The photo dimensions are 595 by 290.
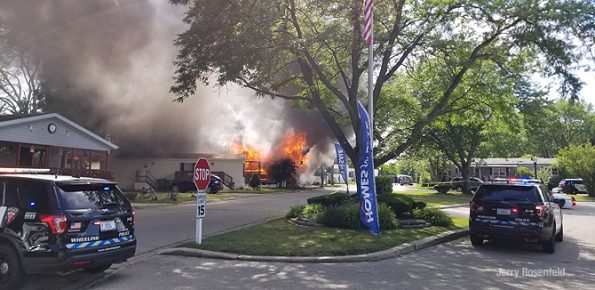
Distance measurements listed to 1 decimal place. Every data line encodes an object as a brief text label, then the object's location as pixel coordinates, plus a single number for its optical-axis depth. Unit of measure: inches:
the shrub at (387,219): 458.9
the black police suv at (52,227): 221.6
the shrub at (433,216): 506.6
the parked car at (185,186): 1214.3
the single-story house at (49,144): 821.2
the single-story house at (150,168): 1378.0
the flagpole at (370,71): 426.6
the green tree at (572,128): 2630.4
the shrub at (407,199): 531.1
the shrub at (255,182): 1469.0
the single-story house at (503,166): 2623.5
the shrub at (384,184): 708.7
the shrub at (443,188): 1508.4
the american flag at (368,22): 426.6
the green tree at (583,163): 1271.7
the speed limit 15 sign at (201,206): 369.5
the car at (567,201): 883.1
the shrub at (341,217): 460.1
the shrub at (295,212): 547.8
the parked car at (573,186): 1456.7
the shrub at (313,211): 507.9
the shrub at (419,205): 556.1
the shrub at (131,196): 868.0
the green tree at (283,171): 1622.8
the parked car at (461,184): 1501.0
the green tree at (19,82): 1254.8
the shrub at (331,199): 551.2
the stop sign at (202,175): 366.9
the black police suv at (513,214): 357.7
